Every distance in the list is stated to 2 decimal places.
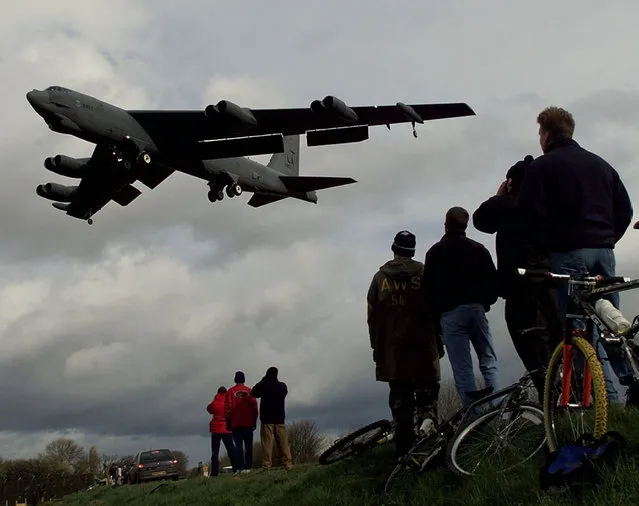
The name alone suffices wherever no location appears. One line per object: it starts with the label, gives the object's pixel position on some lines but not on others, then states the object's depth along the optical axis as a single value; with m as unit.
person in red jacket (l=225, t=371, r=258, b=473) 13.59
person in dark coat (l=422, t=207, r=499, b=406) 6.25
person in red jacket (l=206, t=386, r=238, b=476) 14.53
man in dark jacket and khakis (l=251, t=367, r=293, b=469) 12.66
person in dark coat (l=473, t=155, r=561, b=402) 5.57
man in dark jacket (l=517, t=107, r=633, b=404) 5.05
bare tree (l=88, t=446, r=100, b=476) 77.76
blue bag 3.62
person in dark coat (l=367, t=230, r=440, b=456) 6.57
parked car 24.61
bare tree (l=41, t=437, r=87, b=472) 79.62
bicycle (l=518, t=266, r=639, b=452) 3.55
